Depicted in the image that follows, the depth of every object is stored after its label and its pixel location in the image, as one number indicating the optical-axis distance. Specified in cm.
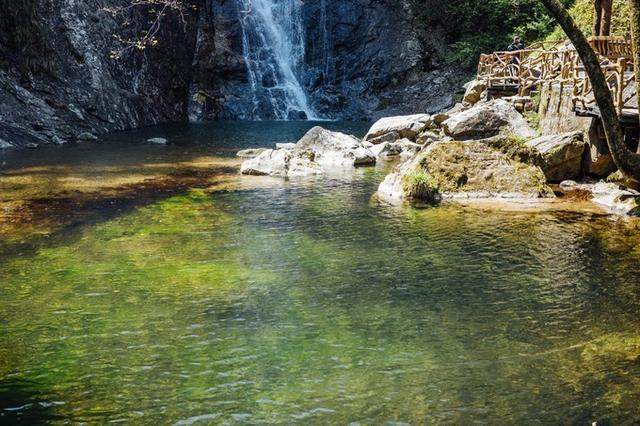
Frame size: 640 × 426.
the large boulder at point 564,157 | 1584
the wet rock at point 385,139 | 2448
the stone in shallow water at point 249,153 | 2240
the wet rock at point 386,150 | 2238
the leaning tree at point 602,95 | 916
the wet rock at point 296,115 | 3891
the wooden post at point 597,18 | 1902
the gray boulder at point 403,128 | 2470
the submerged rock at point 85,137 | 2617
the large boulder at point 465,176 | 1455
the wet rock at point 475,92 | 2711
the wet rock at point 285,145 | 2310
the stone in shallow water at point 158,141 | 2562
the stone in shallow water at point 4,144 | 2329
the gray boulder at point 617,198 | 1286
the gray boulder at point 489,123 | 2011
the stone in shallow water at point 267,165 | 1841
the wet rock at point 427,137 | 2310
